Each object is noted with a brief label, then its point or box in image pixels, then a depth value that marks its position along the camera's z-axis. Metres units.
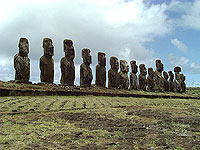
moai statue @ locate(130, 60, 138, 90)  25.00
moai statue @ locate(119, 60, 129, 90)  23.19
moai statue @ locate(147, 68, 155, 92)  27.59
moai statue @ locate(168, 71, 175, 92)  31.52
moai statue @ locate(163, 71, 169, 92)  29.90
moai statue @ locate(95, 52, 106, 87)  20.38
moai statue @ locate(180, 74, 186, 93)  34.01
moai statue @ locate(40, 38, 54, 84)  15.81
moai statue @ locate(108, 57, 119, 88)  21.88
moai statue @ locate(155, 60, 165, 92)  27.84
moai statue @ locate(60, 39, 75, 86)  16.97
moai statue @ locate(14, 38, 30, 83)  14.58
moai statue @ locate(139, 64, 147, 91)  26.27
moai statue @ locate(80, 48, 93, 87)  18.56
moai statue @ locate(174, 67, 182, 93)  32.58
